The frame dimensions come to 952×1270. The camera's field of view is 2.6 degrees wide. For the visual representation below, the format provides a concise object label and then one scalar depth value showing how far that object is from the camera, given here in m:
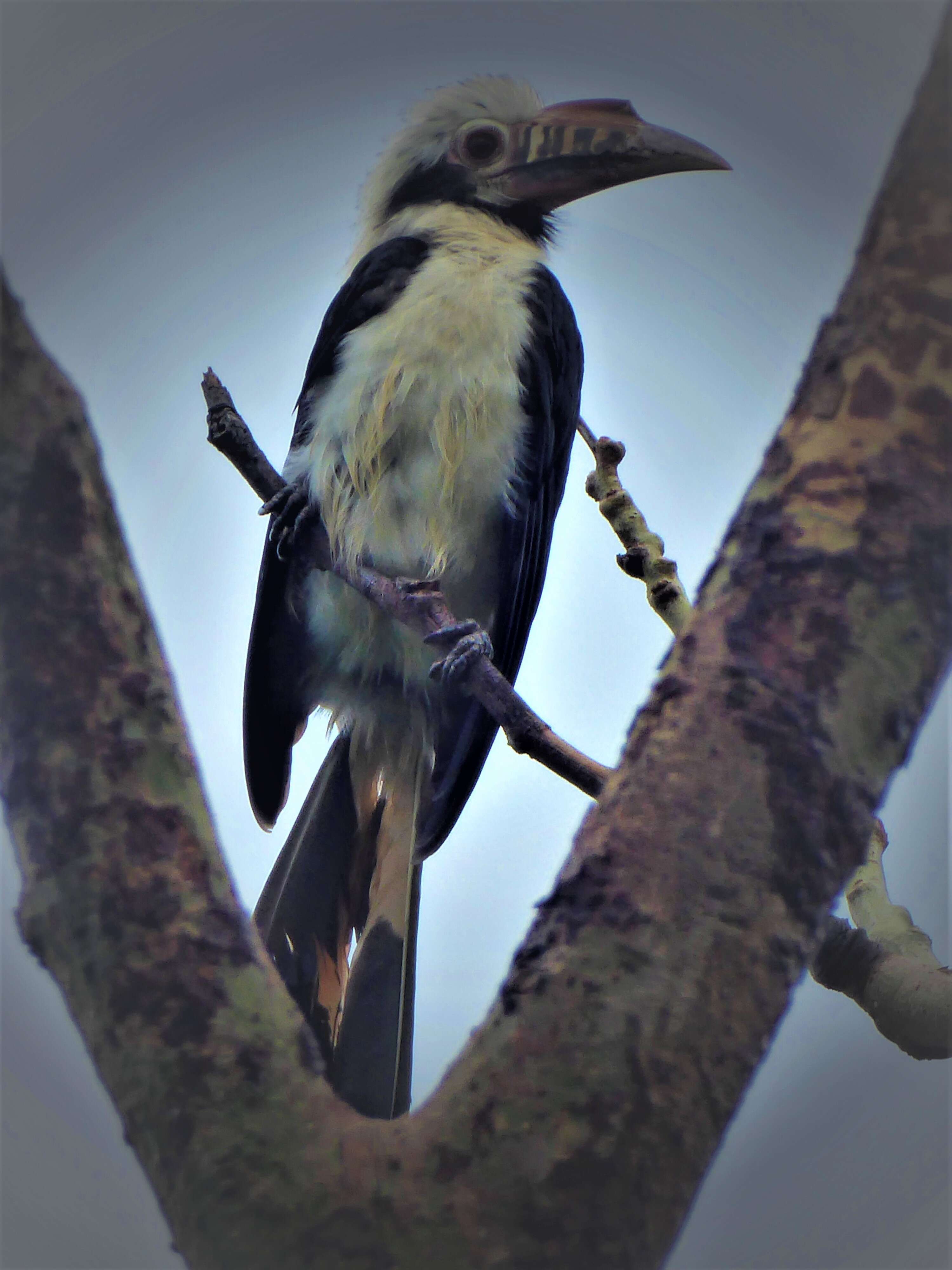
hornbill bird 7.57
